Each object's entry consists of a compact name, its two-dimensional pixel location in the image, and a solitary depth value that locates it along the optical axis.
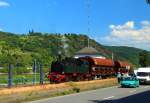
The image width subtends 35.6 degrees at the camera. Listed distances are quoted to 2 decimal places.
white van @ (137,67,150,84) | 27.51
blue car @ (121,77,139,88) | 23.18
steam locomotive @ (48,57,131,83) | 22.37
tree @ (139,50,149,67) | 67.79
